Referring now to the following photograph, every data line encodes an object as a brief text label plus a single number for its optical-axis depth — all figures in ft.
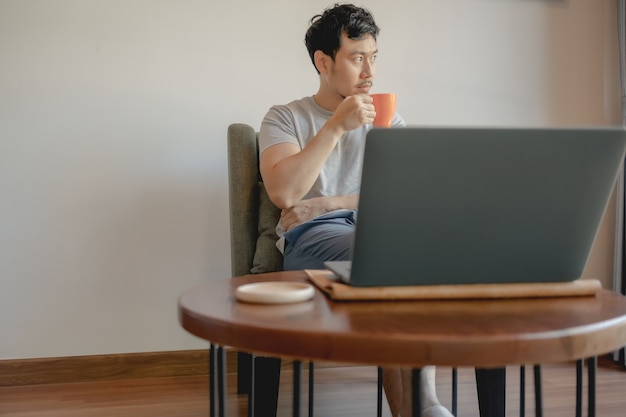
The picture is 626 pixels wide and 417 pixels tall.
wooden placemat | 2.42
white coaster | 2.37
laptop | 2.19
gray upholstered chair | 5.66
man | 4.56
